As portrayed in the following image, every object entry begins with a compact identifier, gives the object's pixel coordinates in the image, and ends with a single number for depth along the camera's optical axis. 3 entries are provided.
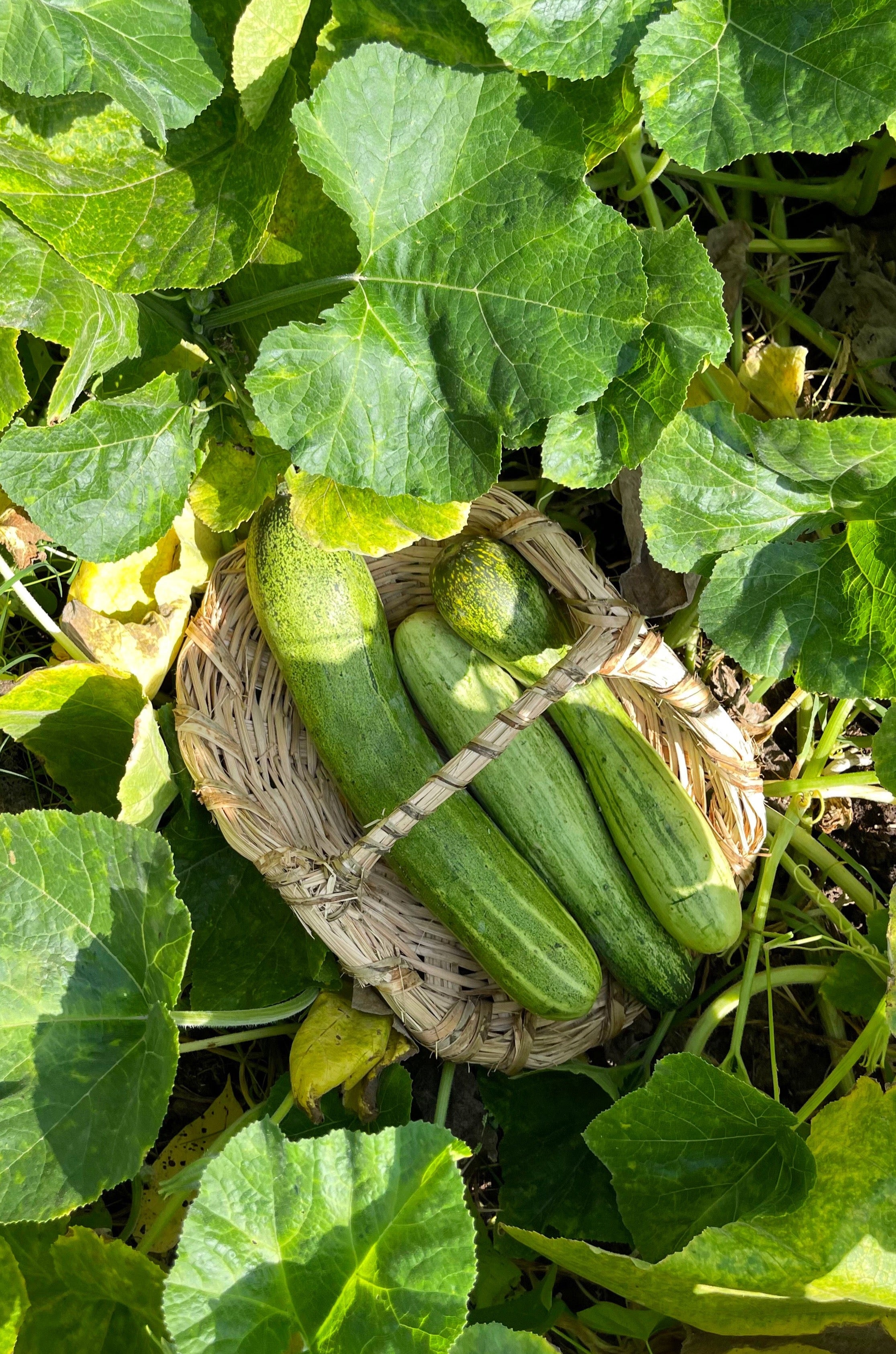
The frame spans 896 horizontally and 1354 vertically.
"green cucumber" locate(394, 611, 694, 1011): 2.06
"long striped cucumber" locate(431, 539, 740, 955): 2.02
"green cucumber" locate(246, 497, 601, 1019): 1.98
